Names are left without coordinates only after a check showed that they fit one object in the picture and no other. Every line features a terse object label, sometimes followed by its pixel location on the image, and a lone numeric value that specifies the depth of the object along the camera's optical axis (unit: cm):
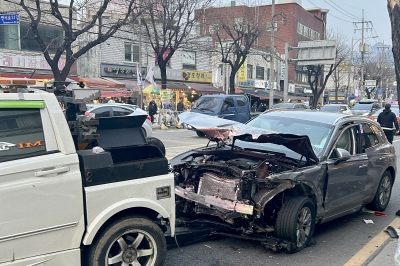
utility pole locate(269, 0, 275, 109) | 2787
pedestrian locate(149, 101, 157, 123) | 2505
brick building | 4939
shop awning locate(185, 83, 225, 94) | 3453
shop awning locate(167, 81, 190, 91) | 3243
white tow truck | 320
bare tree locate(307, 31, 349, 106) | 4498
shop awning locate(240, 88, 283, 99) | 4128
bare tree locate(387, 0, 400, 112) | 671
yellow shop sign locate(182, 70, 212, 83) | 3519
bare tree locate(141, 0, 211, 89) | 2584
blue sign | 1448
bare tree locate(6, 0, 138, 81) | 1844
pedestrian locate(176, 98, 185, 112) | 2725
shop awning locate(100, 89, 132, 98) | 2622
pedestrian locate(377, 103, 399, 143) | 1248
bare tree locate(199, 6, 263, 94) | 3183
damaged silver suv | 491
